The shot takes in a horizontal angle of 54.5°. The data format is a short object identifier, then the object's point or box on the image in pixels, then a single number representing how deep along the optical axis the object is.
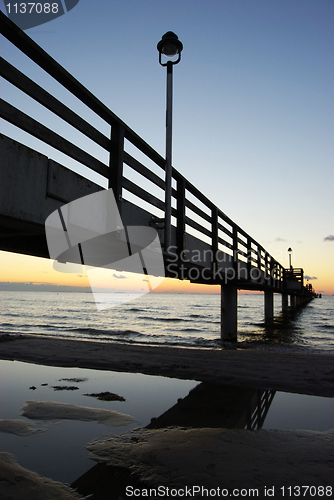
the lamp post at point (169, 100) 5.86
